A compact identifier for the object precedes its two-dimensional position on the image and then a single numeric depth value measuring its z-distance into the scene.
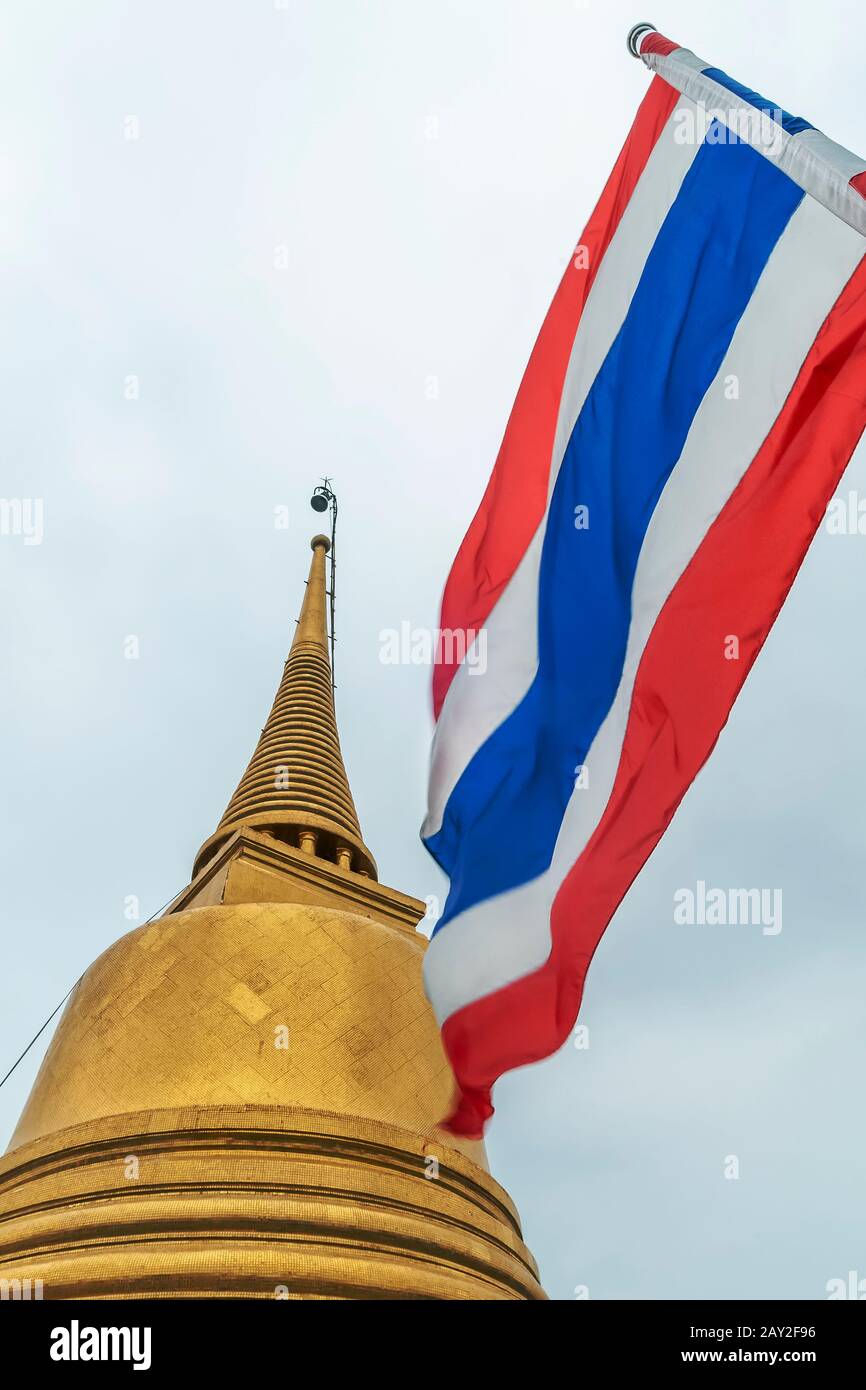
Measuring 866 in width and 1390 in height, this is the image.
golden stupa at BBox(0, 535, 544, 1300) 10.00
